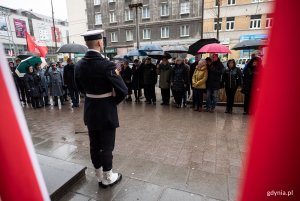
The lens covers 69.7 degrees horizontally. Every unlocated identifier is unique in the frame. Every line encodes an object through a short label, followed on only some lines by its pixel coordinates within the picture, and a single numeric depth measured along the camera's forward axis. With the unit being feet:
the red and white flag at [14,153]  2.45
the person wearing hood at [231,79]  22.76
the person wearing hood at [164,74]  26.99
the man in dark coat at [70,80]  27.30
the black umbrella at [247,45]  25.94
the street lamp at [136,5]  43.93
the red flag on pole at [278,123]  1.93
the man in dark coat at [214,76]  22.89
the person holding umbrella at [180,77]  25.26
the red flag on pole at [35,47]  31.91
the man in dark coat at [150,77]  28.76
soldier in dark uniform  8.57
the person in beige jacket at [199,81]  23.40
